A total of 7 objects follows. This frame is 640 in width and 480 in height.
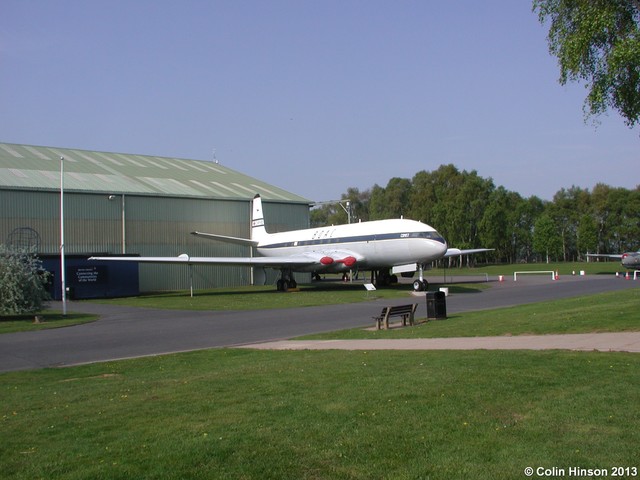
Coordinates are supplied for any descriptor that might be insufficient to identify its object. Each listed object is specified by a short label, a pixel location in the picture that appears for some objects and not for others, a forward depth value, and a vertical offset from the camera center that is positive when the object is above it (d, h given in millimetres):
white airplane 38625 +1433
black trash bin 21344 -1135
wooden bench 19325 -1240
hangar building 41250 +4955
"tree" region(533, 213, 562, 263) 94125 +4345
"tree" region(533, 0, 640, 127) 15133 +5267
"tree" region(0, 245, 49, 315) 27312 +36
